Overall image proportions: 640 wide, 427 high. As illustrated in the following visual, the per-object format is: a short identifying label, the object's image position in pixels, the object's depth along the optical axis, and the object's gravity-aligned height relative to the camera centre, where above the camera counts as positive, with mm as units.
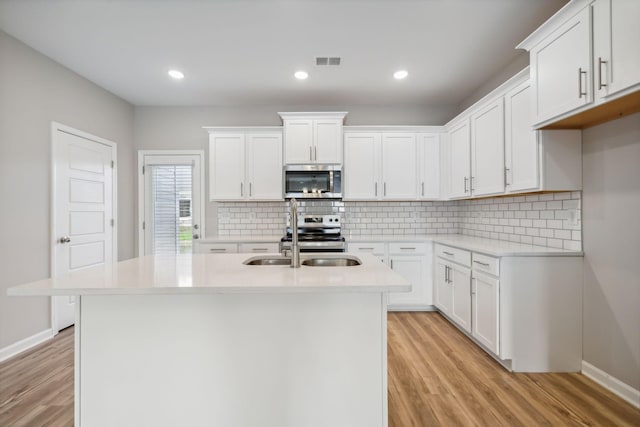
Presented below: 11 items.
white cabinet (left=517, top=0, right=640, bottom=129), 1616 +869
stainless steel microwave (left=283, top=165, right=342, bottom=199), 4004 +398
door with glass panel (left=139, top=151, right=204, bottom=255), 4488 +147
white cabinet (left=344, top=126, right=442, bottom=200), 4082 +638
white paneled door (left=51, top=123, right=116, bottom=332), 3191 +82
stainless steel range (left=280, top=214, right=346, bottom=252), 4094 -213
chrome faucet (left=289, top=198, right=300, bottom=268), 1816 -213
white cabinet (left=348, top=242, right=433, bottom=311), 3848 -557
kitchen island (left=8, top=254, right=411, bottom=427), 1524 -707
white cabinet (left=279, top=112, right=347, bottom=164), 3994 +900
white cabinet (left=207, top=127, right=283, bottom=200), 4105 +635
